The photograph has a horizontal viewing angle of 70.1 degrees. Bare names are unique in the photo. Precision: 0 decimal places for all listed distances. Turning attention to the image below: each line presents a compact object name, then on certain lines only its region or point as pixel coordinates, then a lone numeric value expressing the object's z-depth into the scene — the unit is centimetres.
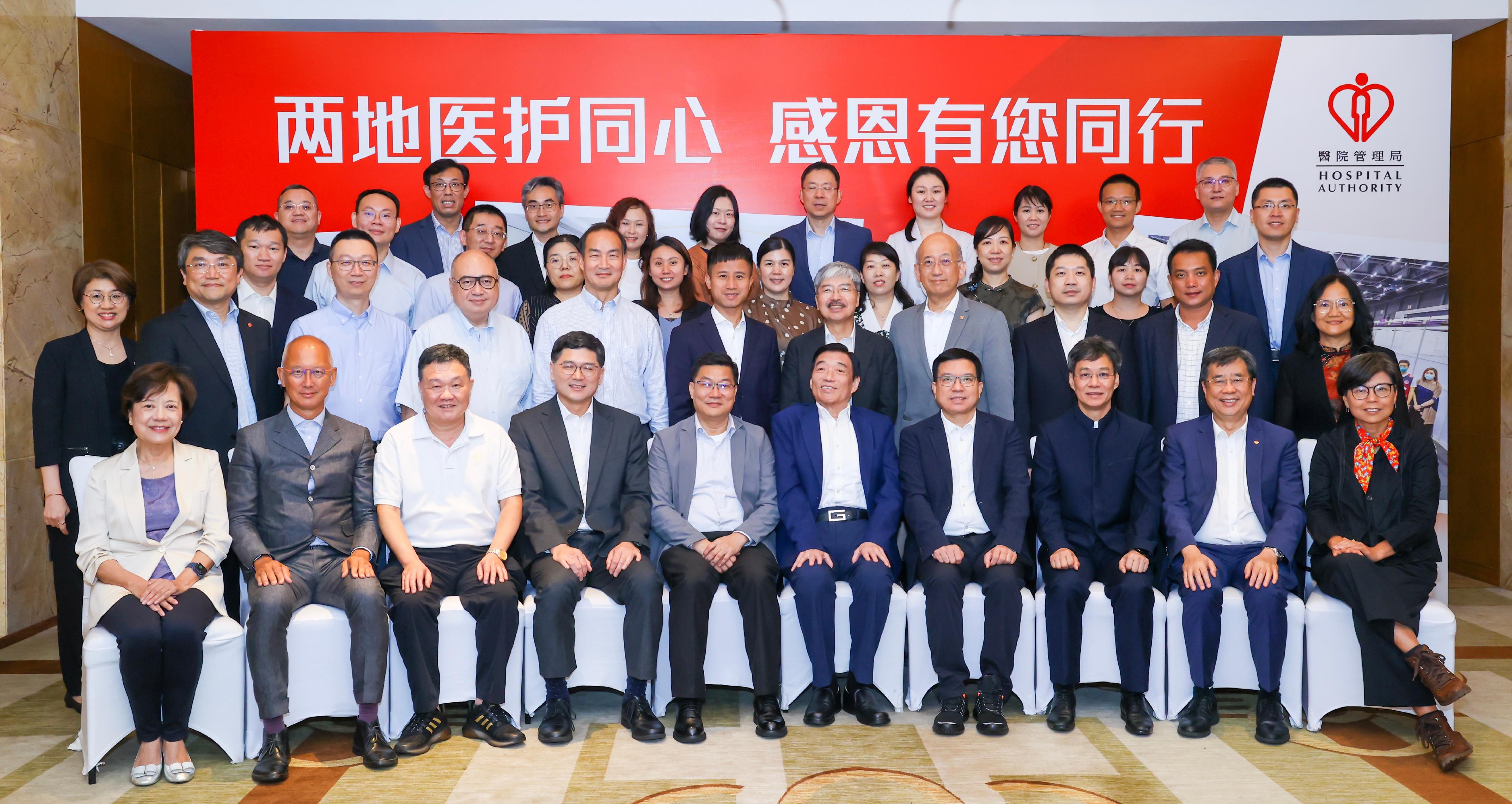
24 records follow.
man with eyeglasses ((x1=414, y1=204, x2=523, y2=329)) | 495
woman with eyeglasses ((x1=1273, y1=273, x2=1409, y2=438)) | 422
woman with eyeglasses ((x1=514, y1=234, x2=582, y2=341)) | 457
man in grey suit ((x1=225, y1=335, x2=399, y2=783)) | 340
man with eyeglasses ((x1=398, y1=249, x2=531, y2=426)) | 426
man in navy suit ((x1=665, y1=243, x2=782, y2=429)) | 453
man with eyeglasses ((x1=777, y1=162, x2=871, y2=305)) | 536
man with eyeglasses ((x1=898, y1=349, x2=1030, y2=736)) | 385
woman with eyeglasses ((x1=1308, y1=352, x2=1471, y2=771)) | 349
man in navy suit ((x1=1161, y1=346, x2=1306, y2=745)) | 363
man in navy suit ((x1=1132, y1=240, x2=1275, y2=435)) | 443
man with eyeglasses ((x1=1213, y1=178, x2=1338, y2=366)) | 481
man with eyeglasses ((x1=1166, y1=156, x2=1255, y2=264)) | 536
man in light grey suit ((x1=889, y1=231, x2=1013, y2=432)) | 453
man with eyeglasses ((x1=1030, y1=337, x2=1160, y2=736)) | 370
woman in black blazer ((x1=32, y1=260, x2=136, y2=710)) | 389
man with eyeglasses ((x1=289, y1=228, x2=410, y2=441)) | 427
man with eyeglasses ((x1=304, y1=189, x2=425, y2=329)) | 494
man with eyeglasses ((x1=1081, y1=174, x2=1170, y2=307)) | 538
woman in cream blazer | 320
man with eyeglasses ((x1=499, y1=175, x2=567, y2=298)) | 529
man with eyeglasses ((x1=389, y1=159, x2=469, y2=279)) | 545
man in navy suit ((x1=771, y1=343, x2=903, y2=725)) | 385
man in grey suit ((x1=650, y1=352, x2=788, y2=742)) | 365
